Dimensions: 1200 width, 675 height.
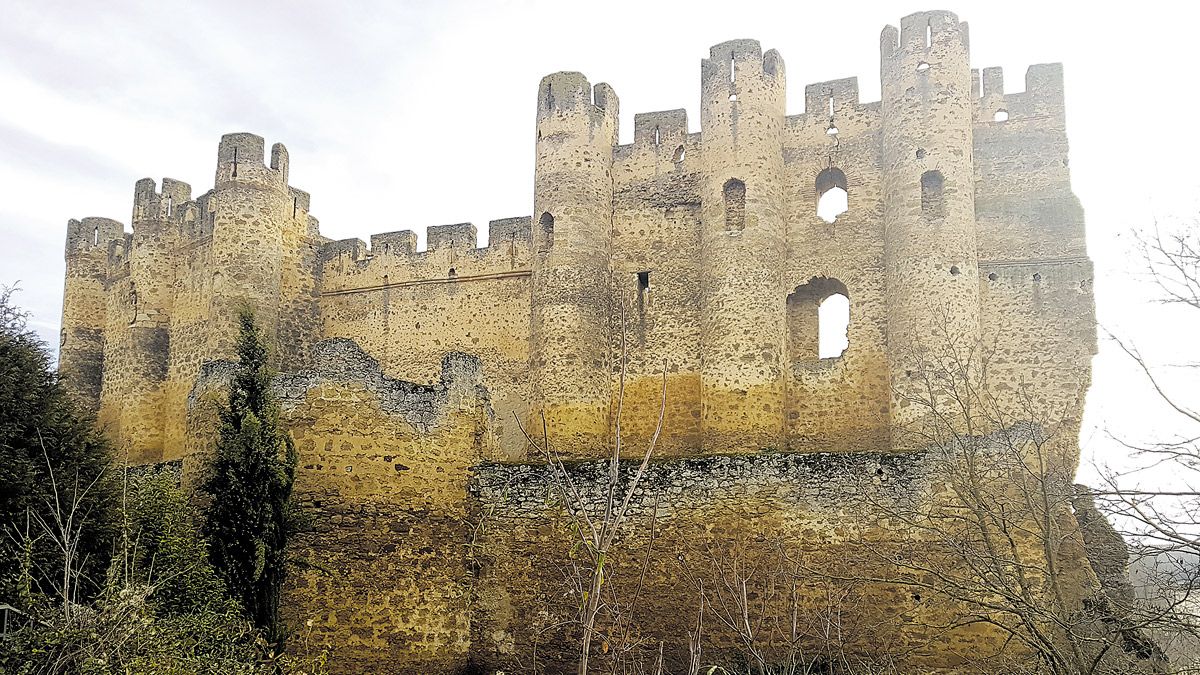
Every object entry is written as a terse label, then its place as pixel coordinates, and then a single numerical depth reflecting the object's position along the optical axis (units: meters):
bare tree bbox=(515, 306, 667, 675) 15.87
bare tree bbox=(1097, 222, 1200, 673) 9.62
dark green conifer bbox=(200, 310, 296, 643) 16.16
